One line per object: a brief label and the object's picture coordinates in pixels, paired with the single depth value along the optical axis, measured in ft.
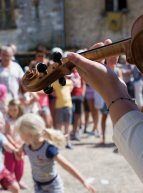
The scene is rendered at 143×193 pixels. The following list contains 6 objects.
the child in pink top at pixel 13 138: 10.94
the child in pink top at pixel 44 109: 15.58
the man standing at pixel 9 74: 13.98
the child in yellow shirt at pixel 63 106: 15.76
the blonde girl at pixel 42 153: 7.65
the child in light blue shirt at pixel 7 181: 8.41
